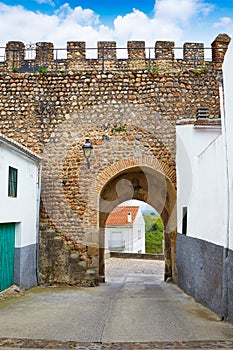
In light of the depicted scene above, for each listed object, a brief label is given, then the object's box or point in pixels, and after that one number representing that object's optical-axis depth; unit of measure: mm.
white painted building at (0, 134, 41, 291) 9422
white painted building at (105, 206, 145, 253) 33750
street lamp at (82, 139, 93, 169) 11719
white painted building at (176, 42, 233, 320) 6961
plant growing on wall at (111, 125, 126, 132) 12117
